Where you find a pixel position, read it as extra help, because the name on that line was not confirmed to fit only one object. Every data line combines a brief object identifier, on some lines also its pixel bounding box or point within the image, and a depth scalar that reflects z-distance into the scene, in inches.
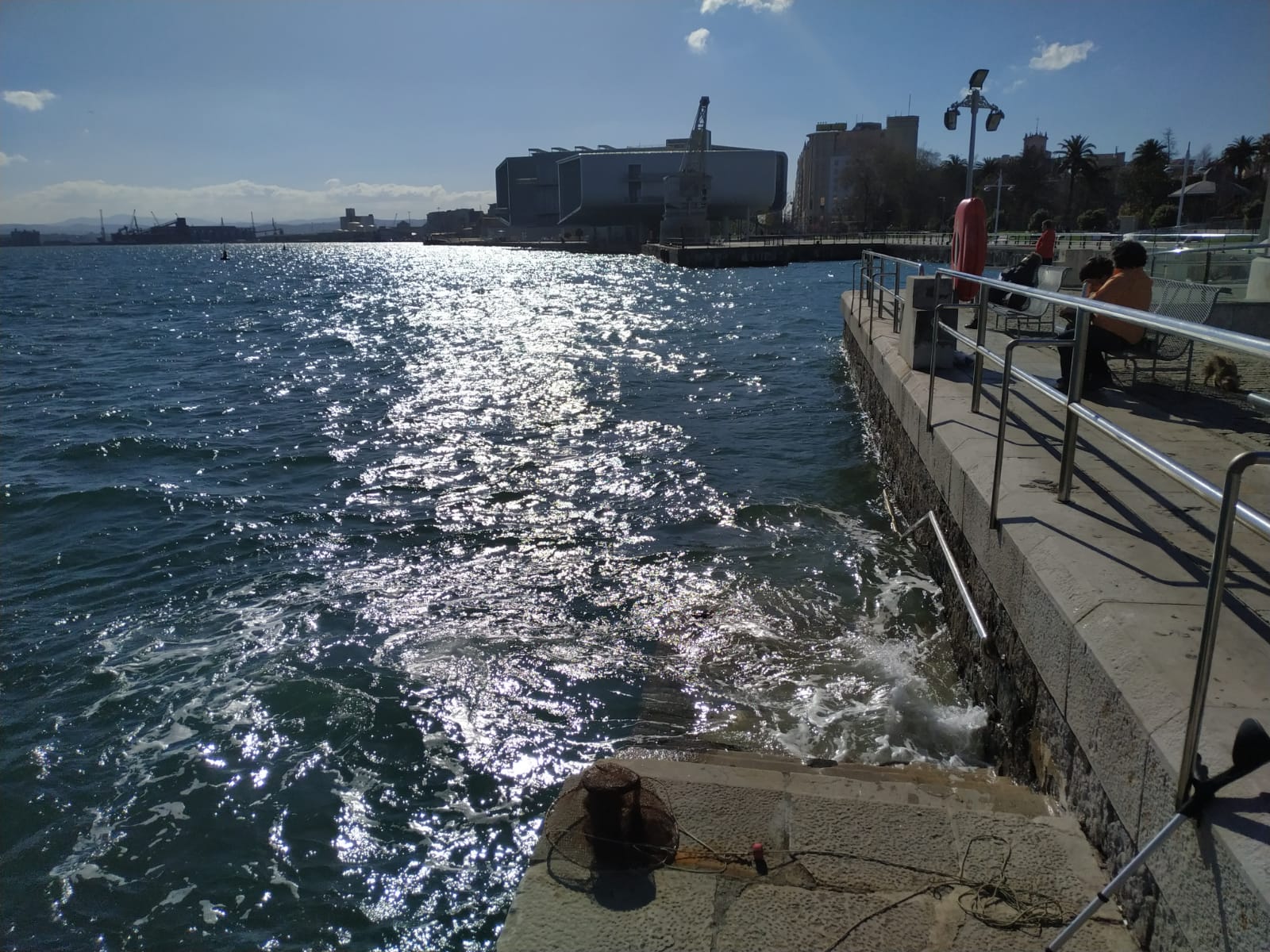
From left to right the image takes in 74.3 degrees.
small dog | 275.7
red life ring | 339.6
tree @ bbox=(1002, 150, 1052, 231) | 3102.9
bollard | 114.8
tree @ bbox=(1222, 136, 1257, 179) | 2199.8
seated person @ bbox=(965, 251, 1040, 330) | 408.5
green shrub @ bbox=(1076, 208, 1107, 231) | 1631.4
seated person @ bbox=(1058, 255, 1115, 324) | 279.0
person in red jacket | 465.7
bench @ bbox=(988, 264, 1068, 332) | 390.9
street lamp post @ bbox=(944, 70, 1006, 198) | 652.1
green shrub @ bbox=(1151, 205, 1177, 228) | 1596.9
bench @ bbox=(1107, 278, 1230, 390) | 260.2
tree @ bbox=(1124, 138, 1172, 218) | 2165.4
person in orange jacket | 244.2
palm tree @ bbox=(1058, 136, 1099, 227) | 2566.4
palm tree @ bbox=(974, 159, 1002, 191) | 2999.5
